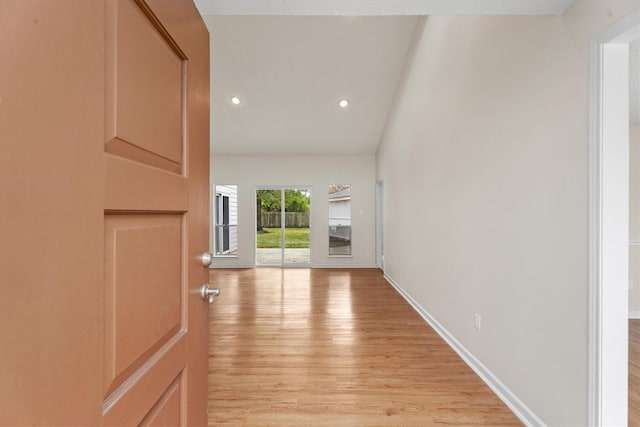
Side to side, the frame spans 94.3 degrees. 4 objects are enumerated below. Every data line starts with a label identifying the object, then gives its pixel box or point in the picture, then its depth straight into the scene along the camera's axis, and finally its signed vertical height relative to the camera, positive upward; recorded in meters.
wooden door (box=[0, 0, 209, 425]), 0.35 +0.00
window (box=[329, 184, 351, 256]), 6.73 -0.13
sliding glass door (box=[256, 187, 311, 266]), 6.76 -0.25
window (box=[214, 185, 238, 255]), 6.71 -0.14
